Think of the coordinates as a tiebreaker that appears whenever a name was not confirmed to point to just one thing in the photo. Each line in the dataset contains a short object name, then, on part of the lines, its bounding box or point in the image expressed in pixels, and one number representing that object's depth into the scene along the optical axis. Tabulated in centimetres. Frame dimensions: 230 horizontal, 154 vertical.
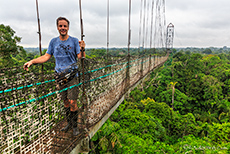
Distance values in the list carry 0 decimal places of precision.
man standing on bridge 149
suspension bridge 115
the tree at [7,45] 815
